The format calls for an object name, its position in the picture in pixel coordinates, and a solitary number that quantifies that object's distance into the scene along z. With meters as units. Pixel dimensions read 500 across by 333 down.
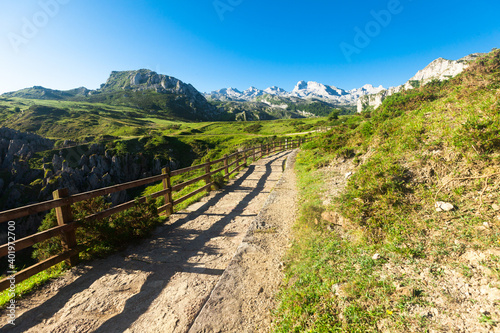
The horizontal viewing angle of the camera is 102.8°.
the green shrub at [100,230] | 4.34
